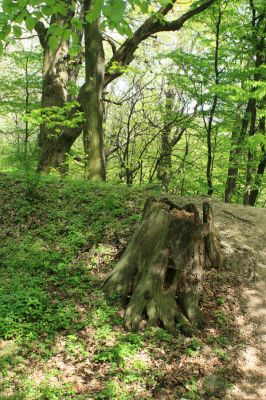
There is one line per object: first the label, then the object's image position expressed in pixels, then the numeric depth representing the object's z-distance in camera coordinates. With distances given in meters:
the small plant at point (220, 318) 4.70
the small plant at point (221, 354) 4.22
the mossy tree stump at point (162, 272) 4.57
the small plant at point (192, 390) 3.67
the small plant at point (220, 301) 5.02
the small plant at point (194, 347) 4.18
